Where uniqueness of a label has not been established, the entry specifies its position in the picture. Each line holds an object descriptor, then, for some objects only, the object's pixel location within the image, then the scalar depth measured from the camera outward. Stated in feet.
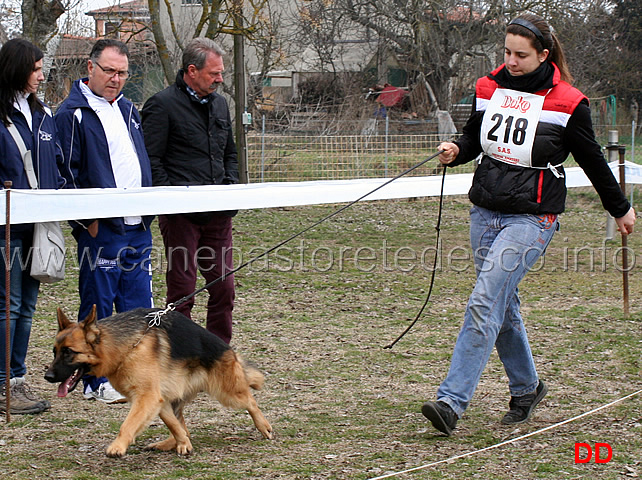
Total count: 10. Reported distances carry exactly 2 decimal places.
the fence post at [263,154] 98.78
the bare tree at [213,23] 86.89
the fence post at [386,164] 102.73
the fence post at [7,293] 27.07
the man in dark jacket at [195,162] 31.81
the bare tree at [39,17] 78.84
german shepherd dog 23.30
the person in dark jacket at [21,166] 27.76
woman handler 25.26
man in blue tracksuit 29.48
